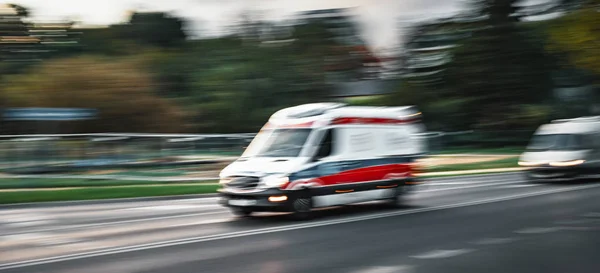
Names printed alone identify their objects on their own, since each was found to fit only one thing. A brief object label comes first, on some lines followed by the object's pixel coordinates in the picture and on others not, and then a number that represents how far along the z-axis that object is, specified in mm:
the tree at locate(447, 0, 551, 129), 63062
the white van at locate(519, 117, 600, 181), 24625
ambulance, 14648
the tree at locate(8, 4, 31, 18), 71812
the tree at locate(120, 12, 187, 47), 93562
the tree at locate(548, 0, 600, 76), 19188
